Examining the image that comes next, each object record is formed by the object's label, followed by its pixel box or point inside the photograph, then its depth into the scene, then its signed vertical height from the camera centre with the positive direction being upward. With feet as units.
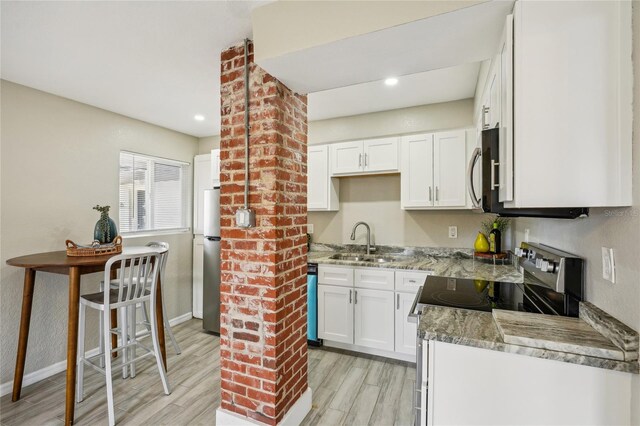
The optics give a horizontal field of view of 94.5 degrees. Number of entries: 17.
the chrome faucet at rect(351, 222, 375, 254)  10.83 -0.76
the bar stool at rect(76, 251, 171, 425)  6.48 -2.12
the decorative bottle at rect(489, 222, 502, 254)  8.86 -0.78
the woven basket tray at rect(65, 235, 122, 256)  7.51 -0.97
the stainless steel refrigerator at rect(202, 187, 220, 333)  11.05 -1.93
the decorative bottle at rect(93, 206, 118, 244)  8.39 -0.50
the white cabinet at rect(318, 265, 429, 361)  8.59 -2.92
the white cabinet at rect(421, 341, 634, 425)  3.17 -2.03
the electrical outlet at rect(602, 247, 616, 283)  3.36 -0.59
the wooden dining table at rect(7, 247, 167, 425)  6.30 -1.84
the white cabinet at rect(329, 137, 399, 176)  9.85 +1.96
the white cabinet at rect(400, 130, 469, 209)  9.04 +1.36
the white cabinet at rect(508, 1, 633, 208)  3.18 +1.24
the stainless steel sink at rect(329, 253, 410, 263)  10.37 -1.59
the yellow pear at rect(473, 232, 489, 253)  8.97 -0.91
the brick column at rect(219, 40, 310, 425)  5.71 -0.81
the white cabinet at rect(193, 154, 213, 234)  13.01 +1.25
